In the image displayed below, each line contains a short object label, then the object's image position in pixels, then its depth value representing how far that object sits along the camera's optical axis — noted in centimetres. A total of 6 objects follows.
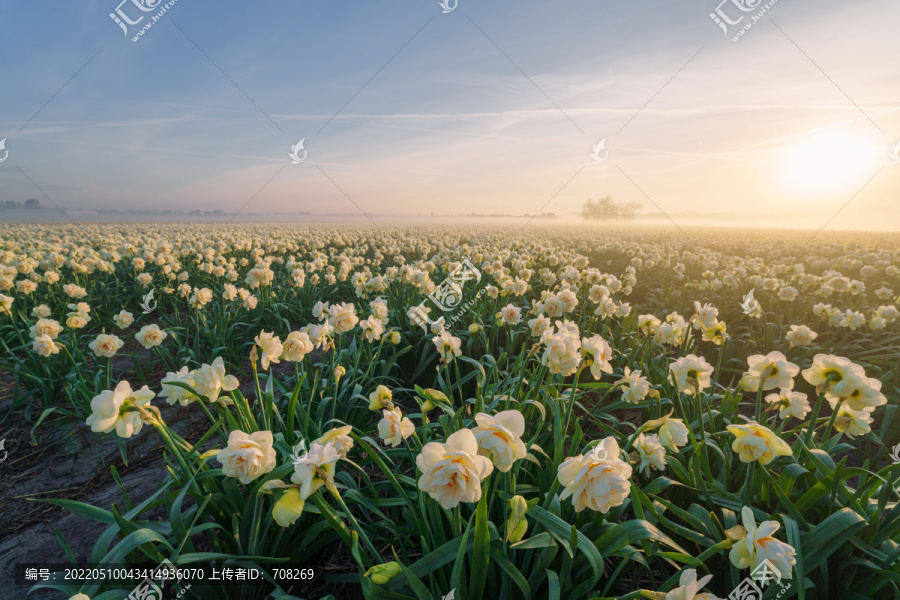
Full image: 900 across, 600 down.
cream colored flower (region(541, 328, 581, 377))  207
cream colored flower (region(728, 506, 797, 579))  122
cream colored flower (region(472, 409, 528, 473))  127
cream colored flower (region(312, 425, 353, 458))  142
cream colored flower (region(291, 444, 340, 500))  124
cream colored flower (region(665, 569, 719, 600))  109
